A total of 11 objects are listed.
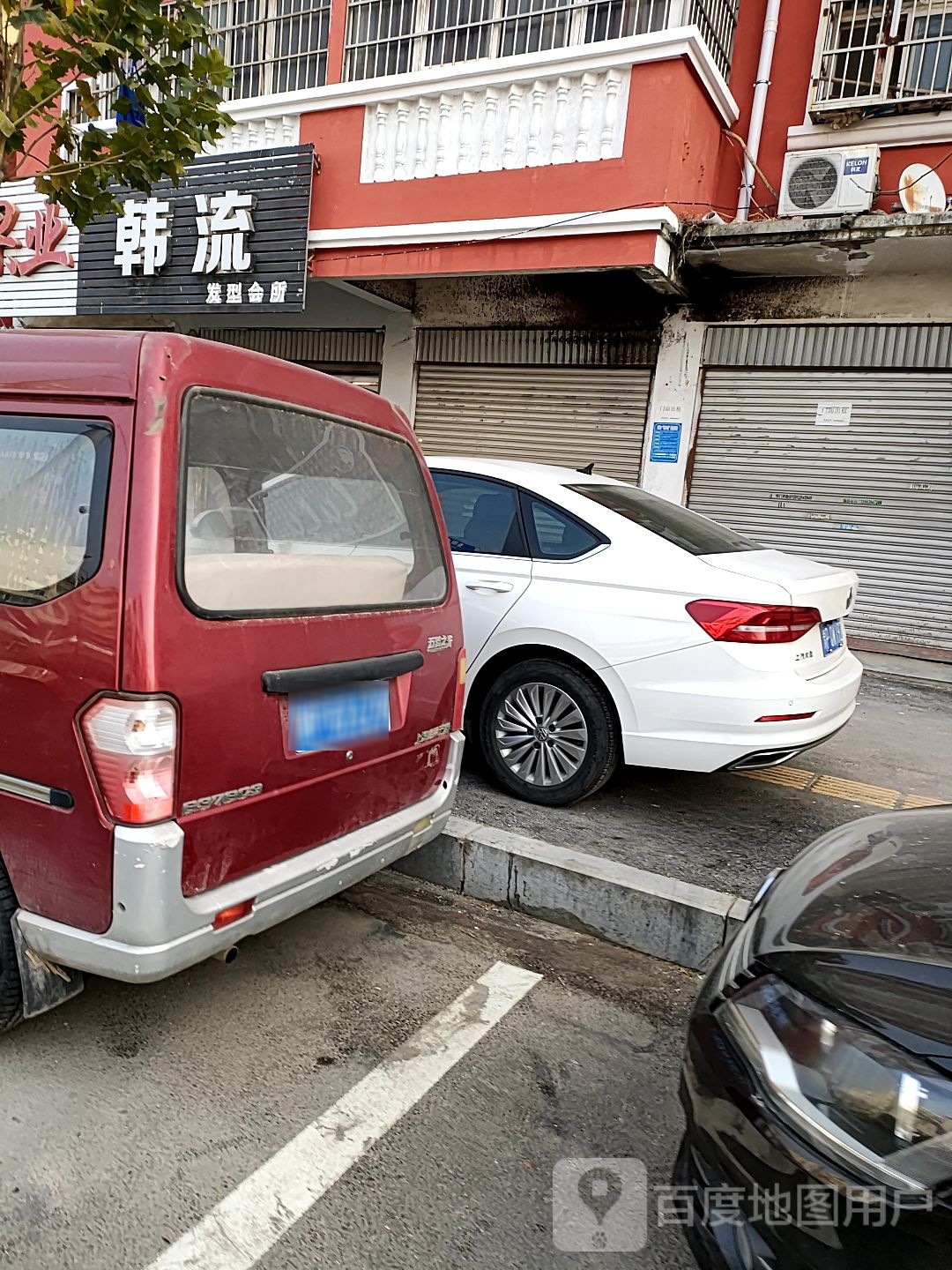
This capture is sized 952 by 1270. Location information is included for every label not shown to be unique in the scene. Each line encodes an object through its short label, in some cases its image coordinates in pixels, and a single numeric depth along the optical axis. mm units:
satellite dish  7492
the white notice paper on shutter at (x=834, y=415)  8234
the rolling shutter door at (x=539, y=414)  9156
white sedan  3766
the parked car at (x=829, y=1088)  1323
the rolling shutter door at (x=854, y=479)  8062
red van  2098
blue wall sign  8914
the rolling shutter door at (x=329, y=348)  10477
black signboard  8328
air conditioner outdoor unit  7504
